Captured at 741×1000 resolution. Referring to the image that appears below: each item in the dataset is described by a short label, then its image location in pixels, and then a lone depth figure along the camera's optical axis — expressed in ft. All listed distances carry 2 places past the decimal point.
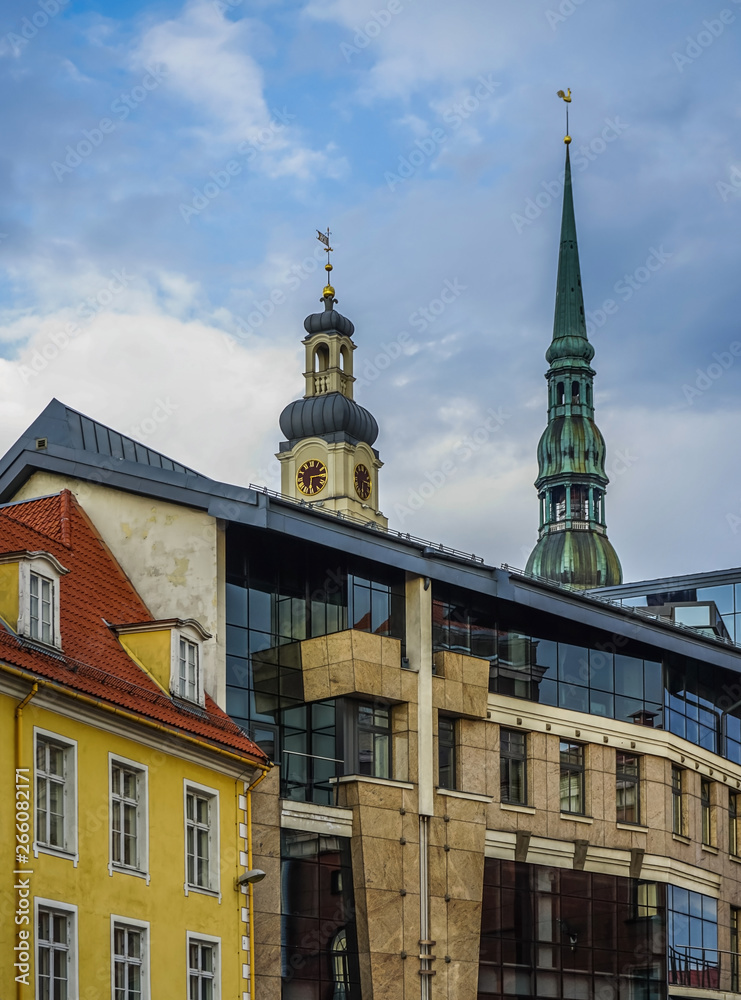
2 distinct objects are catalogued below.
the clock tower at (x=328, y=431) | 473.67
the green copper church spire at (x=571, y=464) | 552.00
